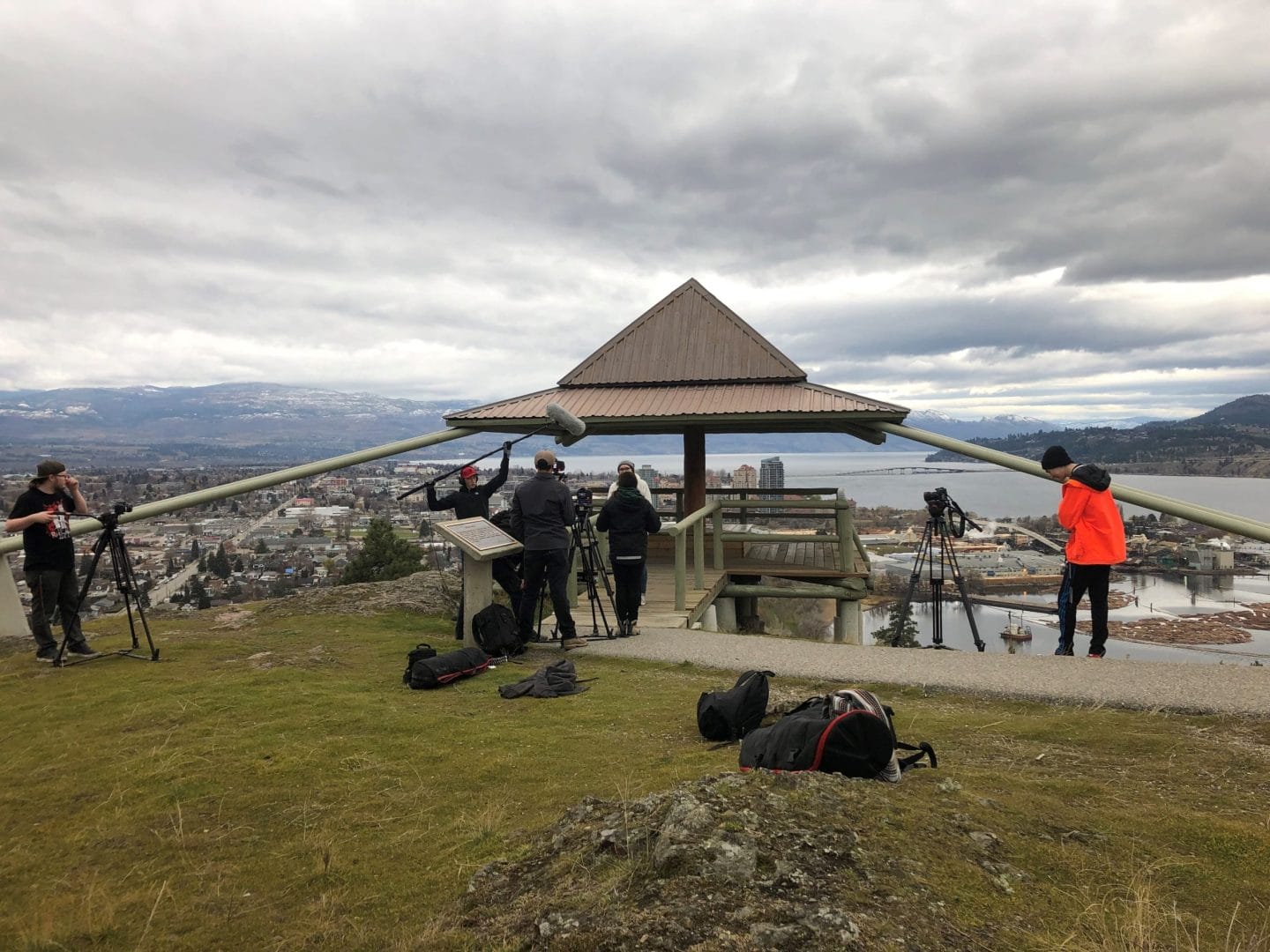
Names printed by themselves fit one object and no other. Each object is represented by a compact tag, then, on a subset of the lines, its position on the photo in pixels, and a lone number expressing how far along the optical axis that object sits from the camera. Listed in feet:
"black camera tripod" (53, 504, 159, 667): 20.89
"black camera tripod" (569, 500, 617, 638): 26.71
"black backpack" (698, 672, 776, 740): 13.99
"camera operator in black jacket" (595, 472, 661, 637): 26.58
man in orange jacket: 22.21
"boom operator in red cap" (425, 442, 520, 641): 26.43
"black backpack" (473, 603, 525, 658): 23.15
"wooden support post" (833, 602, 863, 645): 37.58
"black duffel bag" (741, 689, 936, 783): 10.22
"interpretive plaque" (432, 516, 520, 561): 23.09
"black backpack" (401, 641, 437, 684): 19.66
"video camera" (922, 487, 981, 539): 28.25
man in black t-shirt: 20.81
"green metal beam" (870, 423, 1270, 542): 20.43
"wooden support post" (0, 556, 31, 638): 24.21
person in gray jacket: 23.89
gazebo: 34.27
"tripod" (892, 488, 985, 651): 28.30
